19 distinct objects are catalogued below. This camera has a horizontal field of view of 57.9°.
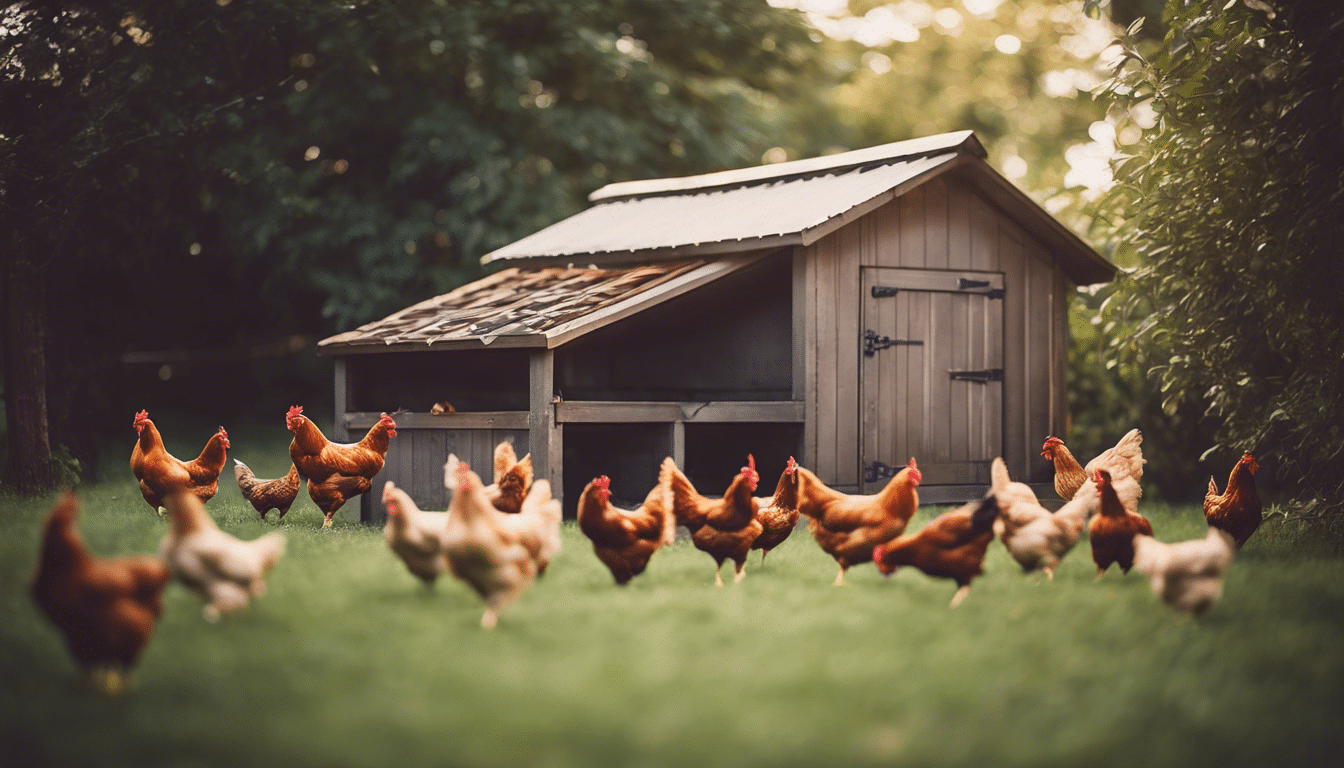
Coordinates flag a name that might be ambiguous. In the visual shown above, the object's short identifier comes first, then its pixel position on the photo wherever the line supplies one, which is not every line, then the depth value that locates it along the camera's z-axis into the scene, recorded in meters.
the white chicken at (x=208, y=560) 5.60
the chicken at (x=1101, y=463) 8.96
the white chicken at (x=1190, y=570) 6.17
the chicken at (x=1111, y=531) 7.62
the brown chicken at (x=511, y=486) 8.59
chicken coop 10.86
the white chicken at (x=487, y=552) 6.06
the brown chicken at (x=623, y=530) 7.21
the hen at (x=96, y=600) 4.83
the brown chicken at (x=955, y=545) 6.88
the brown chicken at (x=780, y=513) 8.30
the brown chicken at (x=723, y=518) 7.77
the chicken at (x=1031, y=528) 7.44
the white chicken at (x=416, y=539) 6.57
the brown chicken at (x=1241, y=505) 8.70
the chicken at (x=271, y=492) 10.17
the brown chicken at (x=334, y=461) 9.98
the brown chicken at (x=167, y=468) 9.70
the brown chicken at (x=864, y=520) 7.55
